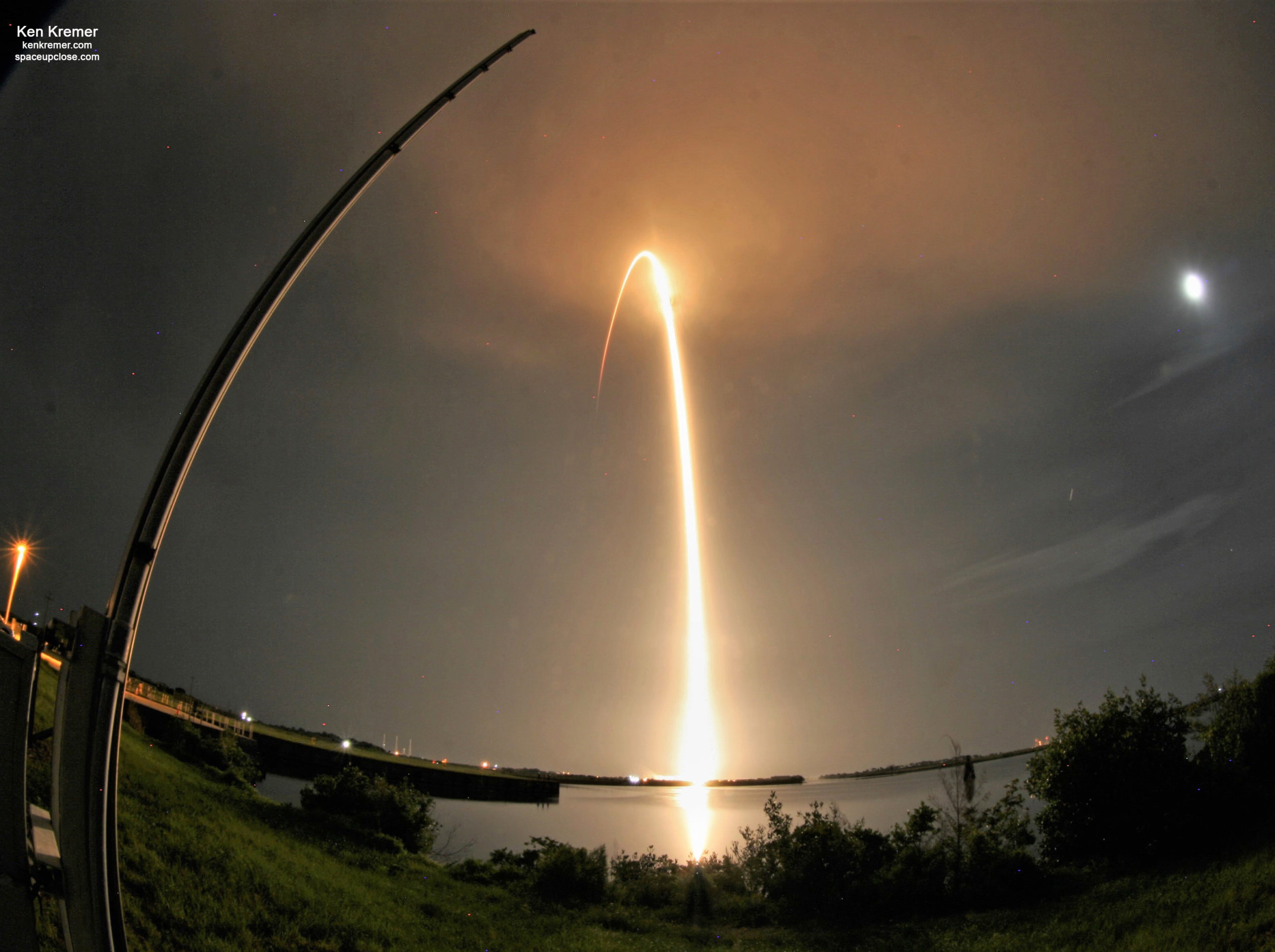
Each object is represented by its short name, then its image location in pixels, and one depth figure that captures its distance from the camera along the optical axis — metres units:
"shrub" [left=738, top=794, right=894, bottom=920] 14.66
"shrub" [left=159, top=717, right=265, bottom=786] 20.20
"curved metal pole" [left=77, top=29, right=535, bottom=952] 3.63
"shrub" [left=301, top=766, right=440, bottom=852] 19.02
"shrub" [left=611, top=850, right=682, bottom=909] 15.94
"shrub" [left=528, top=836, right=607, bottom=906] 15.94
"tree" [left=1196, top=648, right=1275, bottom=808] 15.40
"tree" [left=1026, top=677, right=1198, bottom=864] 15.21
